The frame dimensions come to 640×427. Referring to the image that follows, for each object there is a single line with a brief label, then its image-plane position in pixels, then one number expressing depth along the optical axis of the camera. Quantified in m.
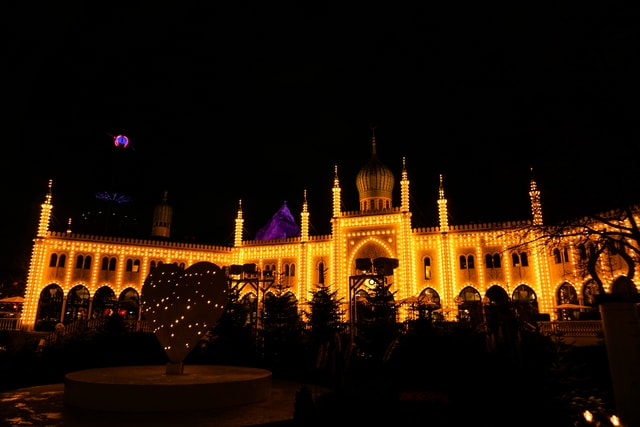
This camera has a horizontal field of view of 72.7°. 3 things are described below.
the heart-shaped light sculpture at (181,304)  11.02
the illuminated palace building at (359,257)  33.12
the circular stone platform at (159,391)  8.91
